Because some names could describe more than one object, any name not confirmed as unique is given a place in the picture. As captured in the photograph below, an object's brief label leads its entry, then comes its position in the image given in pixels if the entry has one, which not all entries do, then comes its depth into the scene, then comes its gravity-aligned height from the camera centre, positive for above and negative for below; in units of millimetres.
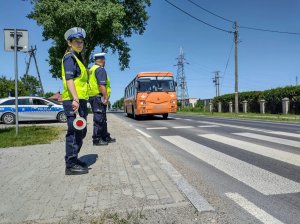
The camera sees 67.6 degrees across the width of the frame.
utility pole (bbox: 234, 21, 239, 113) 21229 +5186
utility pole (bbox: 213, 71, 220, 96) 58672 +7450
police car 11954 +3
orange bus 12820 +875
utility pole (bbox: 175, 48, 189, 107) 47391 +6059
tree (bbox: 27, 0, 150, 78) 18176 +7445
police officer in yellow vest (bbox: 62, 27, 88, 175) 3227 +278
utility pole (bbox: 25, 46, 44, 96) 29168 +6438
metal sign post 6537 +2001
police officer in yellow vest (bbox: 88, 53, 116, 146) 5081 +367
